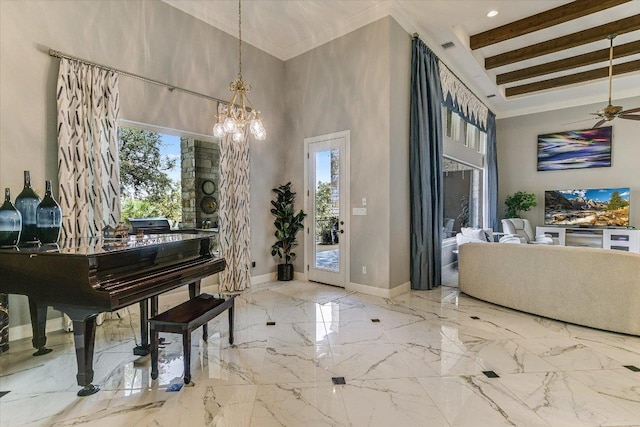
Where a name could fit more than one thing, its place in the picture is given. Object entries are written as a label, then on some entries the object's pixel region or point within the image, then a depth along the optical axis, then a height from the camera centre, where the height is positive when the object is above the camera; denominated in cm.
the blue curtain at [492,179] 798 +72
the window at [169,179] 519 +57
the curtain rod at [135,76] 302 +155
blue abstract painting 732 +139
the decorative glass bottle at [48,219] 248 -6
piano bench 218 -81
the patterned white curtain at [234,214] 446 -7
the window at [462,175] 648 +76
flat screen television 691 -4
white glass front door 473 +1
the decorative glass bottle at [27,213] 248 -1
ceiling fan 459 +140
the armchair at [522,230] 703 -59
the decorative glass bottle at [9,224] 223 -9
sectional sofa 299 -84
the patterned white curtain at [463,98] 557 +225
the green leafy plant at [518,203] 790 +8
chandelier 301 +88
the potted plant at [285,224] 517 -26
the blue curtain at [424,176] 462 +48
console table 665 -72
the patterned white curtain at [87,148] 304 +65
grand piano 188 -45
